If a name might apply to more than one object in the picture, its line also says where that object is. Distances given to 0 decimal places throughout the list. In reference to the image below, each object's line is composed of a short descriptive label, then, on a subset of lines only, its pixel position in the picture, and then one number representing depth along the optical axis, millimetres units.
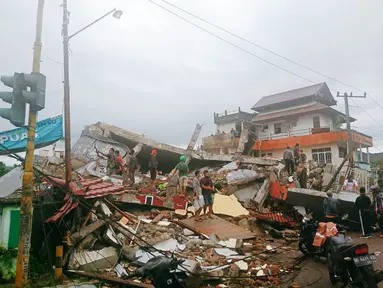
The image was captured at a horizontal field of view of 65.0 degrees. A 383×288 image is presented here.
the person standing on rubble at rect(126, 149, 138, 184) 13523
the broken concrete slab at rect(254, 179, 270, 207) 11883
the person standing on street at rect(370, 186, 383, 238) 8930
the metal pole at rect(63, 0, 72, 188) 9531
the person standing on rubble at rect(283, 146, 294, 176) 14586
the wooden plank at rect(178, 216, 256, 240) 8461
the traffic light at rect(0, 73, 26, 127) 4652
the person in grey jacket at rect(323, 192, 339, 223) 9602
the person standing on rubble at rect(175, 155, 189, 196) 11438
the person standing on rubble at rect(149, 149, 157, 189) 14102
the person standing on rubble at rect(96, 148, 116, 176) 14422
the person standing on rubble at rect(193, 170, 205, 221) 9703
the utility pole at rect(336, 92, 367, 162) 19900
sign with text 11414
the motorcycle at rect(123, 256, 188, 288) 4355
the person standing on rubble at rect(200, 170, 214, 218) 9648
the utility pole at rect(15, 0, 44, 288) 4470
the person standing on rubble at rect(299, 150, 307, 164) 17172
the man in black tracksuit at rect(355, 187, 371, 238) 9086
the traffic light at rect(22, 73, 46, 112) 4676
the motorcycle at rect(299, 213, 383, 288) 4340
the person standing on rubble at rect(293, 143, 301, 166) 16362
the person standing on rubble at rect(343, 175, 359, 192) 11196
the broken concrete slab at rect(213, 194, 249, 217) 10531
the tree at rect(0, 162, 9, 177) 19344
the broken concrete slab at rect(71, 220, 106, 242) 6965
